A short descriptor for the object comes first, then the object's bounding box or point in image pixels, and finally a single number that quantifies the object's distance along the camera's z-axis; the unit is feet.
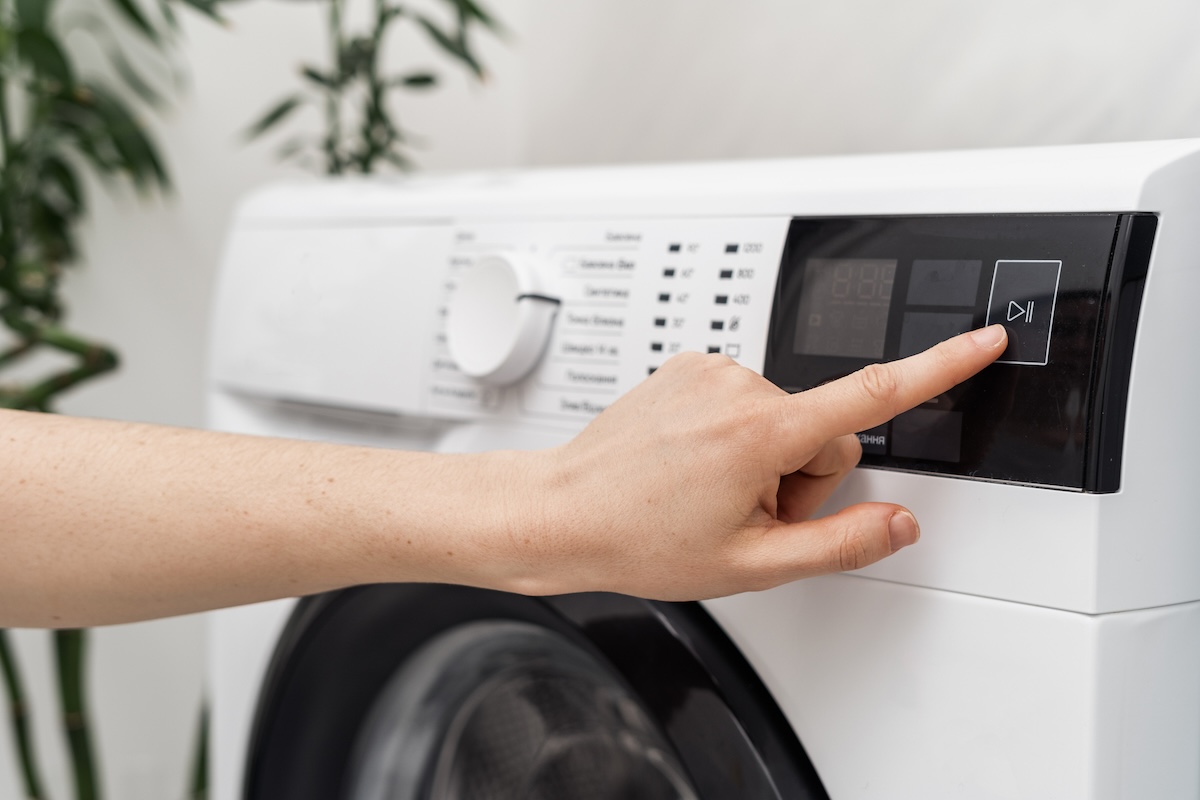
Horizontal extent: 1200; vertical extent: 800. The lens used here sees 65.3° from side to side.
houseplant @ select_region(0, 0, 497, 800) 2.75
